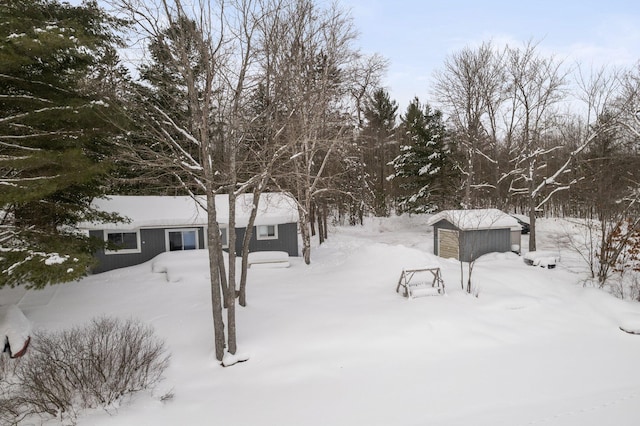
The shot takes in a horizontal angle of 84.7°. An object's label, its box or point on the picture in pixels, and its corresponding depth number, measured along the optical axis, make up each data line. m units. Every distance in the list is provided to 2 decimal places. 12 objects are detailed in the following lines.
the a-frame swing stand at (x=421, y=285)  10.82
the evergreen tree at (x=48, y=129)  7.34
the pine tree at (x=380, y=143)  33.03
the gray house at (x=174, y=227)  15.64
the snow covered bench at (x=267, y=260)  15.35
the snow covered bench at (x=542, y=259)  15.80
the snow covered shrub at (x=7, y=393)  5.72
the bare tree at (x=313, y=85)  11.37
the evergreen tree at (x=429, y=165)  29.36
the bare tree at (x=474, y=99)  22.69
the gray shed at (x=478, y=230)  17.86
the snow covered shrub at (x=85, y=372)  5.97
